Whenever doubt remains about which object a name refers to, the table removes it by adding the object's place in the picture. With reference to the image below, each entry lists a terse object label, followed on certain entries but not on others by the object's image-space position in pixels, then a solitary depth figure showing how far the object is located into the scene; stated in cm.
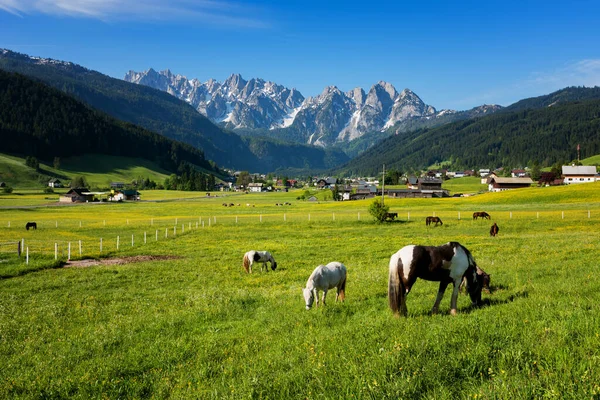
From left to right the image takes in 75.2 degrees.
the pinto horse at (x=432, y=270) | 1188
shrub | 5866
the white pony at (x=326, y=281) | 1461
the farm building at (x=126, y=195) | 16925
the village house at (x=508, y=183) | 16138
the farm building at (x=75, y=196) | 15182
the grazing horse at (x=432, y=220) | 5379
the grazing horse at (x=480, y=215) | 5878
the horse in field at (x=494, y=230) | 4048
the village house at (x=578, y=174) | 16725
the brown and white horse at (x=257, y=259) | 2628
